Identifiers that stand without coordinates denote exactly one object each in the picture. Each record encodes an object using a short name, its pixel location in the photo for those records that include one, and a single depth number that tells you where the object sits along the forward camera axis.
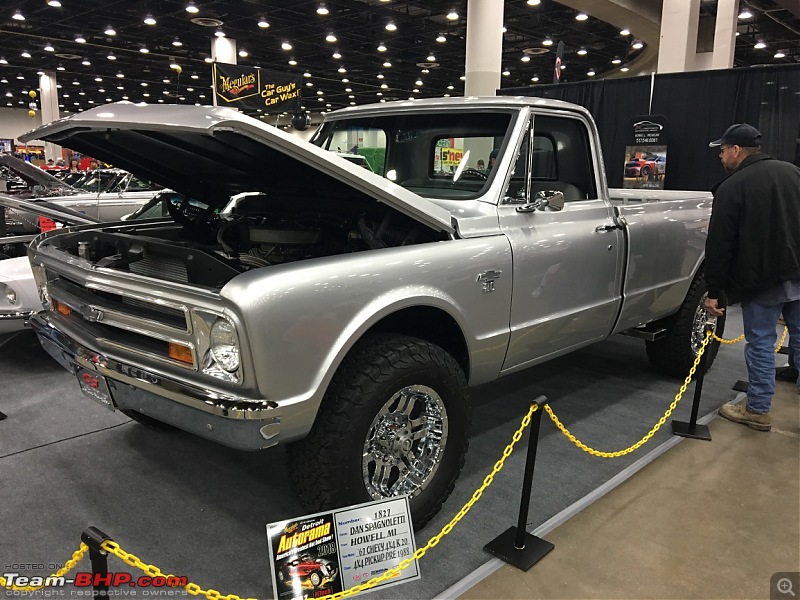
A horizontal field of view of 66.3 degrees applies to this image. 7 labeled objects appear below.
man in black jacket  3.84
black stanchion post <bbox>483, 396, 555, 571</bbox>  2.64
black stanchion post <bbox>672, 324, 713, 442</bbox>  4.00
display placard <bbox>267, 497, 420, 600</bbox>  2.12
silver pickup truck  2.20
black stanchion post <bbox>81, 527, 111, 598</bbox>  1.76
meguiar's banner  10.41
